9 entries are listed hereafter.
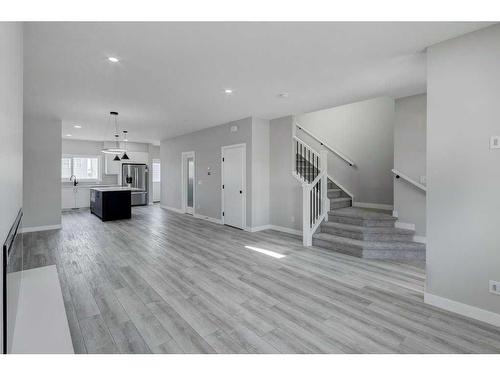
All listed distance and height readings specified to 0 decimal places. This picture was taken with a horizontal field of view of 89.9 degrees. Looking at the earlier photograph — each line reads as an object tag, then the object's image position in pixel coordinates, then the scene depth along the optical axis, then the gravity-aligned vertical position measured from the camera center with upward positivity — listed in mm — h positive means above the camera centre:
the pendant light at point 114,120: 5498 +1604
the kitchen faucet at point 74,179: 9336 +256
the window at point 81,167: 9391 +714
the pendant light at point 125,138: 7179 +1730
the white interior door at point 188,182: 8148 +118
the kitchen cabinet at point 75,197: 9133 -415
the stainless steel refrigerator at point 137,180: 10188 +239
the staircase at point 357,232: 4047 -832
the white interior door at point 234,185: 6063 +14
